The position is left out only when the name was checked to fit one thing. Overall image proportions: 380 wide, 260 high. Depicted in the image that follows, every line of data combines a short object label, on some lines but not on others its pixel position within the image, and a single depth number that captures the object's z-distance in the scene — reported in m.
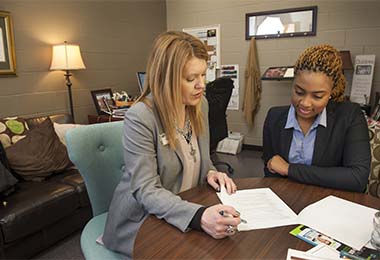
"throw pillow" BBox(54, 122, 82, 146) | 2.79
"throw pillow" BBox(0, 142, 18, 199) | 2.06
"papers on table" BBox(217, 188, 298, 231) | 0.96
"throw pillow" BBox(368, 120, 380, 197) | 1.73
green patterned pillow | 2.50
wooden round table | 0.81
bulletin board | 4.81
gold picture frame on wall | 2.90
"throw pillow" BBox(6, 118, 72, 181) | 2.38
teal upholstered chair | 1.30
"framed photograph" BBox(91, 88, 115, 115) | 3.70
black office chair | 3.26
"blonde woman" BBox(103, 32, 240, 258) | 1.05
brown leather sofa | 1.95
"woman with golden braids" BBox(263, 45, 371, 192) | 1.23
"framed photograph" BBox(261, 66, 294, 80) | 4.03
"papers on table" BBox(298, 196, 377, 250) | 0.88
